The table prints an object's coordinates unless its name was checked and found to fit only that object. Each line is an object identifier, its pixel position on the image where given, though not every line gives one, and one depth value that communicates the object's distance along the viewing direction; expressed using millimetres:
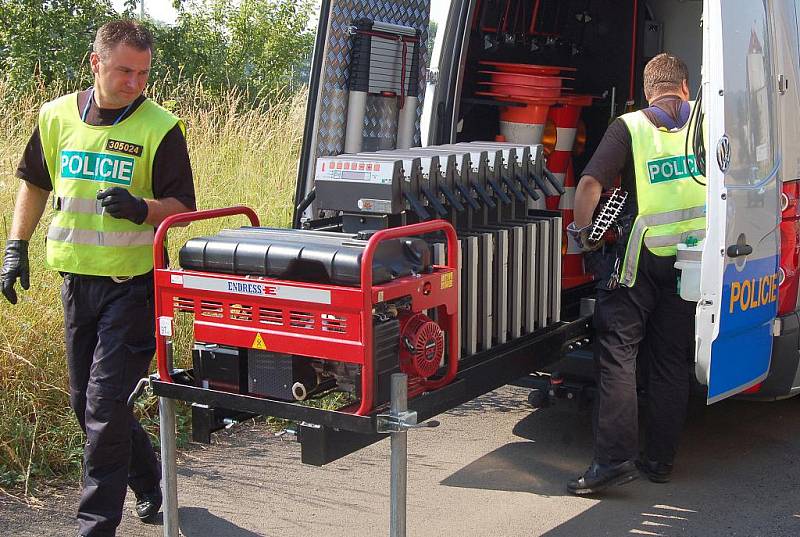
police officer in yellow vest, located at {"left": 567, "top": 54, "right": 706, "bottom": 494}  4285
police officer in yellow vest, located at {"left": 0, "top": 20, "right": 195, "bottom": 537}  3742
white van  3965
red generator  2982
